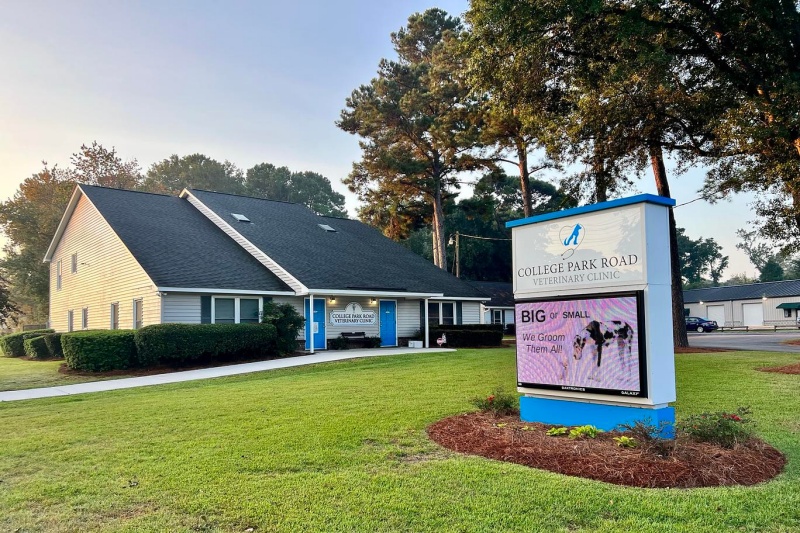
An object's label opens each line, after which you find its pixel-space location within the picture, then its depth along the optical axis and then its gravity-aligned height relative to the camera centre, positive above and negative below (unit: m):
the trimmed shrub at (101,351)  15.56 -1.24
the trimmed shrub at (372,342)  22.80 -1.74
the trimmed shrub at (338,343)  21.80 -1.69
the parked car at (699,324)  45.59 -2.69
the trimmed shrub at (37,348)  21.40 -1.54
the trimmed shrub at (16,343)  24.04 -1.48
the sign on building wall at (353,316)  22.11 -0.62
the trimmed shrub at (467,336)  24.14 -1.68
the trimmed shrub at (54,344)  20.53 -1.34
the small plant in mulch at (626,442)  5.52 -1.50
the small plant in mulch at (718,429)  5.42 -1.41
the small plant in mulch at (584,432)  6.02 -1.52
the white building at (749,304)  47.47 -1.21
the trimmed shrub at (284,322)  19.12 -0.70
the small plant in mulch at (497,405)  7.52 -1.48
